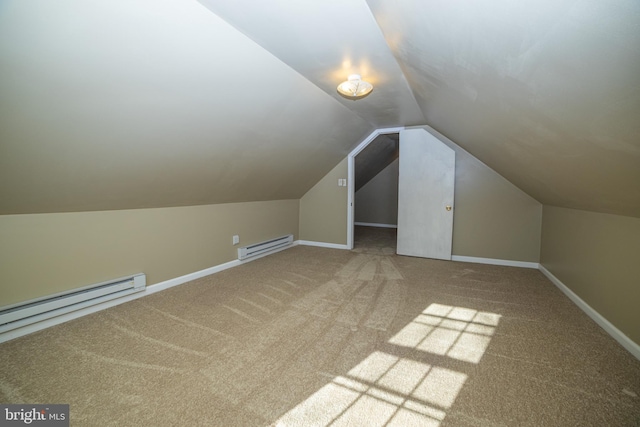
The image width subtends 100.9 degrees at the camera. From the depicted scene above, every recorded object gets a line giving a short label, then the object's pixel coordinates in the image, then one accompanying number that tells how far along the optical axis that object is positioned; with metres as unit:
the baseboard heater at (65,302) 1.92
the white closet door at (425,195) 4.08
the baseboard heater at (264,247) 3.91
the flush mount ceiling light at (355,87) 2.34
